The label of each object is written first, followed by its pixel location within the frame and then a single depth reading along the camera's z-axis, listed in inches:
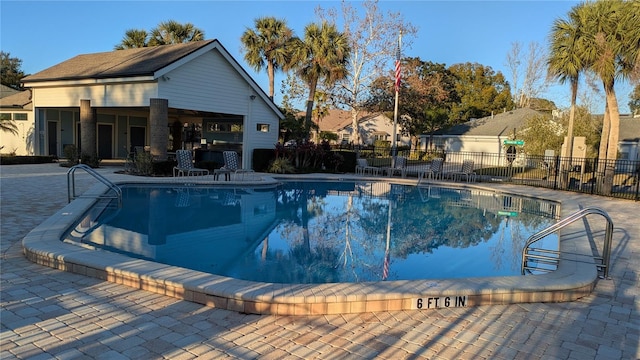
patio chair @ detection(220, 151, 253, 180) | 627.8
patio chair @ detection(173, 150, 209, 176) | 619.5
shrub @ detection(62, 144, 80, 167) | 731.4
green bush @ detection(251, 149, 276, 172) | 813.9
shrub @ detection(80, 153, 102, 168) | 724.7
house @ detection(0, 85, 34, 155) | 872.9
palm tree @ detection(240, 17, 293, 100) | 1141.7
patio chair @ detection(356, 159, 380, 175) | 860.6
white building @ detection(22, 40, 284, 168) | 661.9
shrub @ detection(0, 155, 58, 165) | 756.6
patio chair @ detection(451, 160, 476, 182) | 773.9
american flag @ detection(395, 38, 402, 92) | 859.4
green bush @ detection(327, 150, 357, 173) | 852.6
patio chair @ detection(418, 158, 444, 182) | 793.6
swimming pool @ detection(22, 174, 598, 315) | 155.6
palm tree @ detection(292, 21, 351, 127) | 1029.8
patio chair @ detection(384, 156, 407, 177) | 827.4
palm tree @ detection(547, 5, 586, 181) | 678.5
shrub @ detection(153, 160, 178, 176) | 641.6
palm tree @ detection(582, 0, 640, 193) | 597.9
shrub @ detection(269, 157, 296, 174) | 789.2
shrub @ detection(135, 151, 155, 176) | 637.3
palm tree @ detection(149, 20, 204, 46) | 1078.4
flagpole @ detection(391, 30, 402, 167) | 845.5
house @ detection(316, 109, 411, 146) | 2016.4
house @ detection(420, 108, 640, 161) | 1261.1
